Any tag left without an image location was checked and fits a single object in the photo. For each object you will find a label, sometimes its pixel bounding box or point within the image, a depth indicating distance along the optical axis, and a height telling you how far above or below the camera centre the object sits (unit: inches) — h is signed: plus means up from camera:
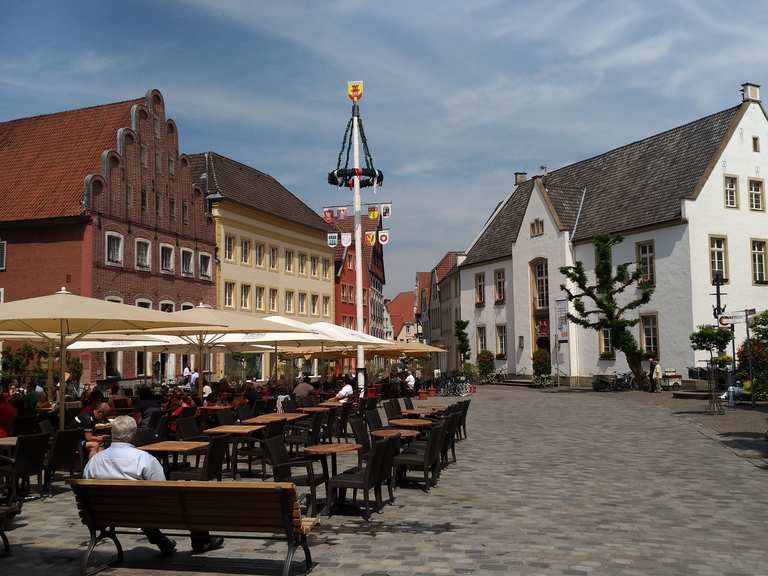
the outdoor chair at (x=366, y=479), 345.1 -50.1
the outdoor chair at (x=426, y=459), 425.4 -50.7
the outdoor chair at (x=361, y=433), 434.6 -37.5
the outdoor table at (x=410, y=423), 518.9 -38.7
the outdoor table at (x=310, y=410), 644.7 -37.1
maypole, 1197.0 +276.6
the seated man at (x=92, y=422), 388.2 -35.3
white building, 1518.2 +244.4
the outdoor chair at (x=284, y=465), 353.4 -43.8
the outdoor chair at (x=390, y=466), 368.2 -48.0
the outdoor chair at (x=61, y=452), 412.5 -43.6
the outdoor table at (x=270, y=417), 544.6 -37.0
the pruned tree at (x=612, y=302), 1438.2 +97.9
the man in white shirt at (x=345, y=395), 845.2 -33.7
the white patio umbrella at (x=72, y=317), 438.9 +26.3
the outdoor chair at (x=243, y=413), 565.0 -34.0
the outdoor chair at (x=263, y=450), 432.8 -49.1
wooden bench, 238.4 -42.1
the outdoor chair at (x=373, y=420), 494.9 -34.7
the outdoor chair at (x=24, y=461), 368.5 -43.2
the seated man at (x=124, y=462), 269.3 -31.6
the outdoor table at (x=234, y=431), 466.9 -39.0
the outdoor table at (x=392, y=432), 451.8 -39.1
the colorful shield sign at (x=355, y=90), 1263.5 +410.4
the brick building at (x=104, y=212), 1363.2 +264.7
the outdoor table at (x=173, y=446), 387.1 -39.0
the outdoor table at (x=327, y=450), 361.4 -39.4
